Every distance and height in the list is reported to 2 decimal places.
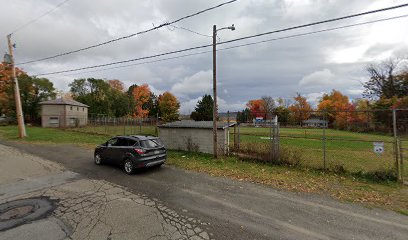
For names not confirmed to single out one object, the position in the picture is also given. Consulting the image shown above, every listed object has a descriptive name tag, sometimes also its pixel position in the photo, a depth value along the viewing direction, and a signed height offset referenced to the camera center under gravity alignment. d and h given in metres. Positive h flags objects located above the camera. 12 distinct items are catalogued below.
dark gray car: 8.92 -1.42
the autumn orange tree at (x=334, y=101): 55.05 +4.21
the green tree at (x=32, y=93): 43.48 +5.85
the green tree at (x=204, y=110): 58.78 +2.22
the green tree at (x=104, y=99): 55.77 +5.41
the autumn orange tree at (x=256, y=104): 82.43 +5.00
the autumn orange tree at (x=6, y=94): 39.66 +5.28
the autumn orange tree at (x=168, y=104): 63.53 +4.45
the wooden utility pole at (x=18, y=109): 21.97 +1.25
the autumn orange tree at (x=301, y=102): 73.17 +4.80
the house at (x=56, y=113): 40.00 +1.45
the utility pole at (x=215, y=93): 11.70 +1.34
